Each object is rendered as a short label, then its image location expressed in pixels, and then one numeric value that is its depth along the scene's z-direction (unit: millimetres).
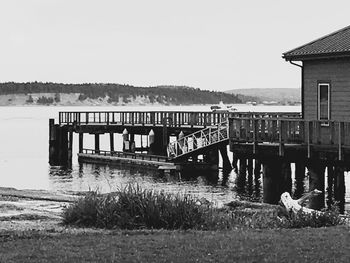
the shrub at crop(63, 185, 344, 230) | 18719
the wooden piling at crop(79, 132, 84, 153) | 67044
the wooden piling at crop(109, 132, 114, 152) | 66469
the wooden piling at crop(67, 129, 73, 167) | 64525
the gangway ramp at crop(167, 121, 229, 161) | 46625
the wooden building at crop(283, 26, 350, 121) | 32969
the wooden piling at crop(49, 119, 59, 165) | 66562
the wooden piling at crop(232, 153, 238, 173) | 56278
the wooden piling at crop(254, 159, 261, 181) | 49903
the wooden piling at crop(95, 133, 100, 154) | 67206
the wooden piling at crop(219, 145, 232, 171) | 54550
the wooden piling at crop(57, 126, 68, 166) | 65875
